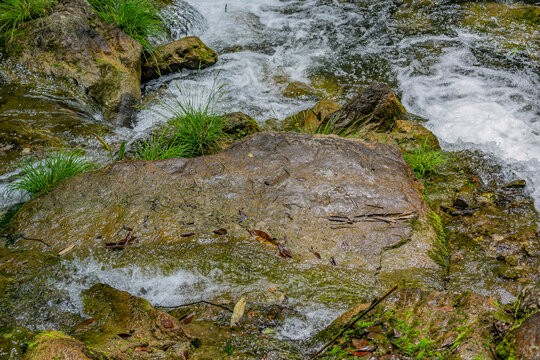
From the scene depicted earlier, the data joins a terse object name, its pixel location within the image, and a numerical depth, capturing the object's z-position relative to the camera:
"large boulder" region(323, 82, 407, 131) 5.38
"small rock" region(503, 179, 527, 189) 4.73
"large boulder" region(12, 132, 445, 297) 2.93
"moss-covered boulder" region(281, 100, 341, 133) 5.70
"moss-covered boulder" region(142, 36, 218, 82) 6.98
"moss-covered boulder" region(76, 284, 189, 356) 2.05
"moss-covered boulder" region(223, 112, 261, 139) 5.34
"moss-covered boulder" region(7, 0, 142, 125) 5.80
